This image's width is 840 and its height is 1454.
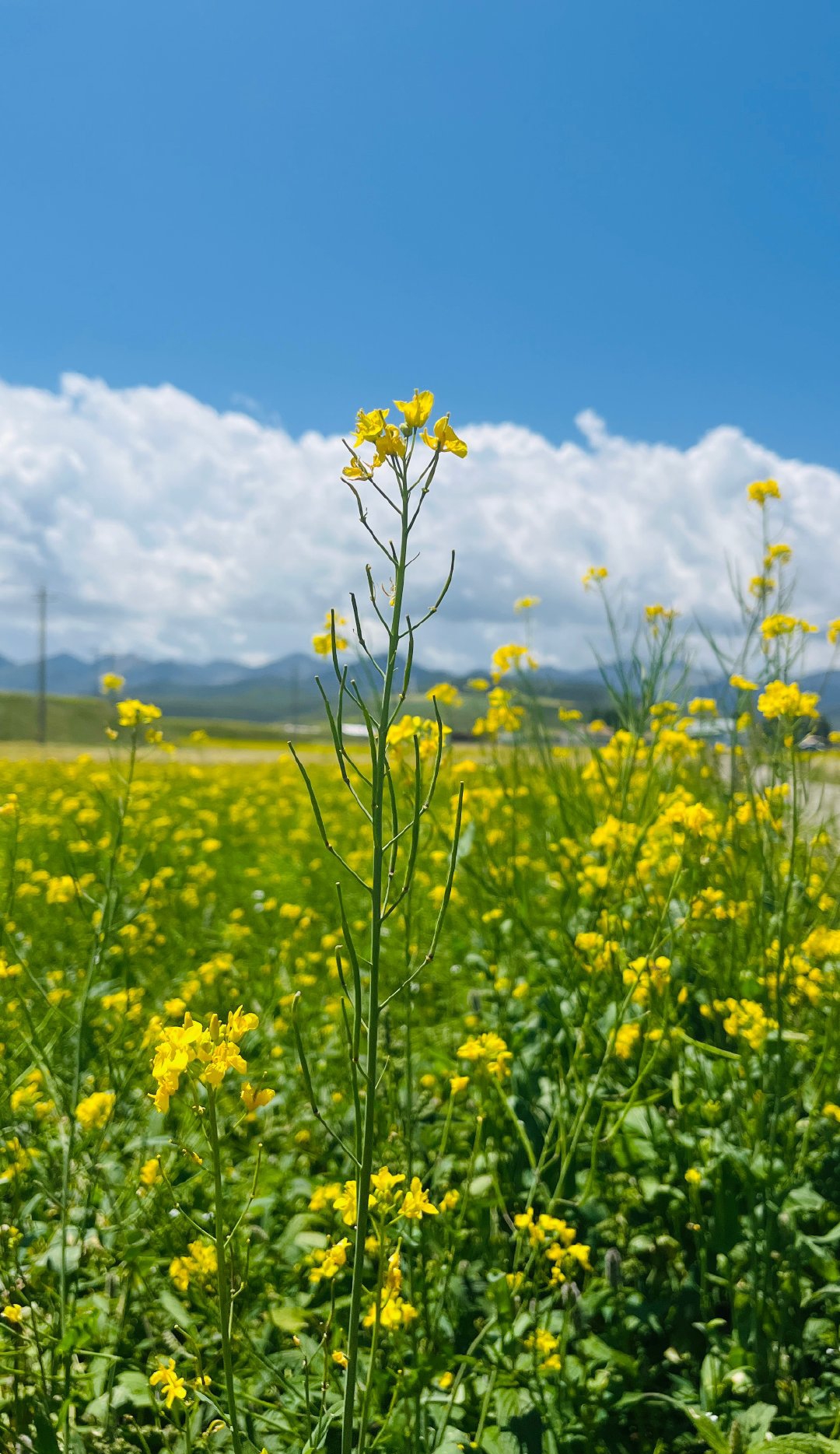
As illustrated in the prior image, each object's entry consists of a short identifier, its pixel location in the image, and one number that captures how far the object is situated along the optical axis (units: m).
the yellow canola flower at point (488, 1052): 0.73
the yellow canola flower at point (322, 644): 0.98
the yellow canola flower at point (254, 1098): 0.51
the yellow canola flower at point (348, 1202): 0.59
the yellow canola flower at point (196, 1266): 0.67
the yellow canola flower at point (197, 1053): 0.50
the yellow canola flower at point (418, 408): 0.53
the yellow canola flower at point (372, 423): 0.53
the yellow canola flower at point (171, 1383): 0.59
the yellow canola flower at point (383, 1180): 0.59
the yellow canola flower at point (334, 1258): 0.58
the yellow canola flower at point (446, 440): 0.54
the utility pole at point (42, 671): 27.94
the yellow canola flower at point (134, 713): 1.03
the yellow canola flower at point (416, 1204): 0.59
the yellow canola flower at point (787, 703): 0.84
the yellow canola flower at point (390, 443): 0.53
